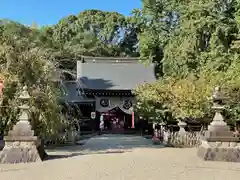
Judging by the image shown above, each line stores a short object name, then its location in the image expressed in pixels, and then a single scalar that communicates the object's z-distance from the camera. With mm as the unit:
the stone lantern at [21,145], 7380
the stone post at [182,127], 12494
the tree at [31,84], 8820
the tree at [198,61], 12244
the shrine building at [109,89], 21529
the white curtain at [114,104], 21473
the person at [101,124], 21171
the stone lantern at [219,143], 7675
